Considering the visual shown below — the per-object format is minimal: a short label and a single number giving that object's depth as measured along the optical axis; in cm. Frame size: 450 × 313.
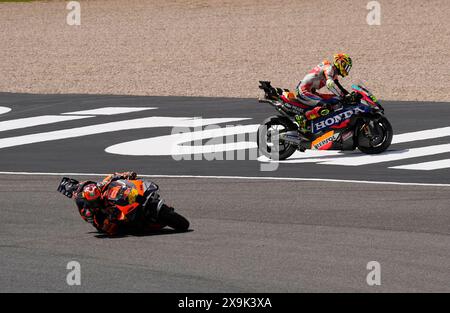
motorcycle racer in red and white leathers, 2075
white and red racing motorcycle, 2081
